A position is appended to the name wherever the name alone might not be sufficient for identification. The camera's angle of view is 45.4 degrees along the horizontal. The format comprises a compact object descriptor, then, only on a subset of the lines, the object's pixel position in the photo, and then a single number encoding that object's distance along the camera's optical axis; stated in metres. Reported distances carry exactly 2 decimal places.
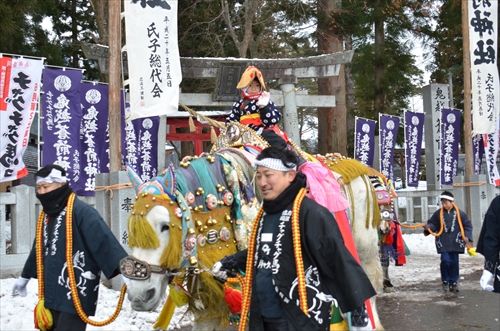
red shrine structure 18.47
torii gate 14.98
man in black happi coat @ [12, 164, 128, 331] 5.00
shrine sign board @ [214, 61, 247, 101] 15.05
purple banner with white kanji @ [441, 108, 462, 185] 19.00
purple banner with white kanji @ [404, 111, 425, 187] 19.27
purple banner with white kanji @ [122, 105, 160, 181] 14.22
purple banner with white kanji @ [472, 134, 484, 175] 18.77
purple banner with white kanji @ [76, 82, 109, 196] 12.15
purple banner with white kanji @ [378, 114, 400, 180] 18.92
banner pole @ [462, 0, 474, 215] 16.50
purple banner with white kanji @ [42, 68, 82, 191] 11.42
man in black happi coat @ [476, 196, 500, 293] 6.01
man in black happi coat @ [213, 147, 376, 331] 3.68
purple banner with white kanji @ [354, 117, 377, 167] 18.66
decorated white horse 4.88
